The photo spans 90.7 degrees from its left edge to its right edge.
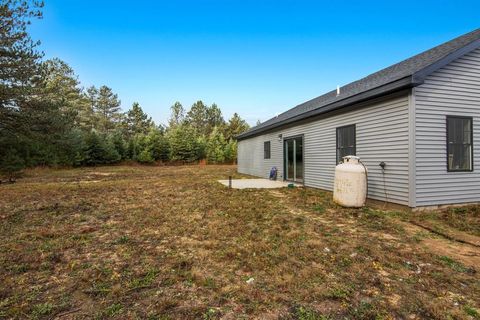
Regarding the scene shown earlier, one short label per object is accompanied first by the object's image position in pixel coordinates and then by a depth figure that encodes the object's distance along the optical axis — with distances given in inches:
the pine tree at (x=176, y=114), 1786.0
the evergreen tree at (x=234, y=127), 1509.6
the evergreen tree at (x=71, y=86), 1028.5
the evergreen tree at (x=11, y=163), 300.8
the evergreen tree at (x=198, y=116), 1766.7
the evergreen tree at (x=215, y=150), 1072.5
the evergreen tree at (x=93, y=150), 831.1
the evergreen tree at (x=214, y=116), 1819.6
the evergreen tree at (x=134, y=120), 1457.9
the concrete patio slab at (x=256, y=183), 368.8
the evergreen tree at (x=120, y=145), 928.9
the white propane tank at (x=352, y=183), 213.6
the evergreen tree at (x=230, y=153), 1098.1
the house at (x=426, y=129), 196.2
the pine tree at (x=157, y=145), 981.8
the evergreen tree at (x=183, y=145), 1034.7
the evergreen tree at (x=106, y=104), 1385.3
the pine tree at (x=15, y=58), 291.0
